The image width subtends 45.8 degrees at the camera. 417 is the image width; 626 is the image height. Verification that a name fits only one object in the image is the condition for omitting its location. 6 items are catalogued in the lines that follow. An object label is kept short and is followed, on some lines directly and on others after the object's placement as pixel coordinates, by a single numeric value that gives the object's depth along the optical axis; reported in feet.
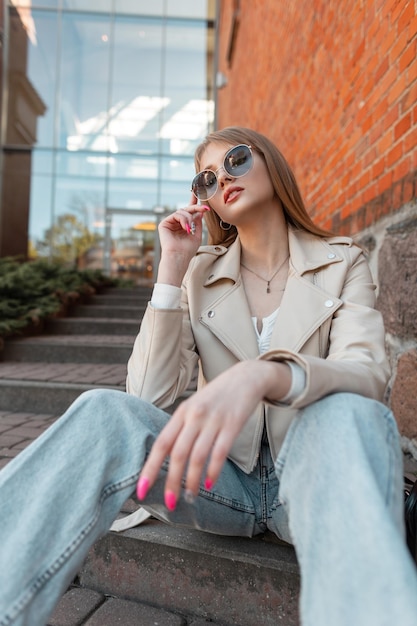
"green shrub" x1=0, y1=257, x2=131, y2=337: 17.75
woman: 3.12
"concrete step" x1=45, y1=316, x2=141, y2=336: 19.94
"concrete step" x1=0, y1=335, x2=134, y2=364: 16.26
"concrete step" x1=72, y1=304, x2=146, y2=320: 23.52
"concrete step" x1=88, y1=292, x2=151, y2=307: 26.47
